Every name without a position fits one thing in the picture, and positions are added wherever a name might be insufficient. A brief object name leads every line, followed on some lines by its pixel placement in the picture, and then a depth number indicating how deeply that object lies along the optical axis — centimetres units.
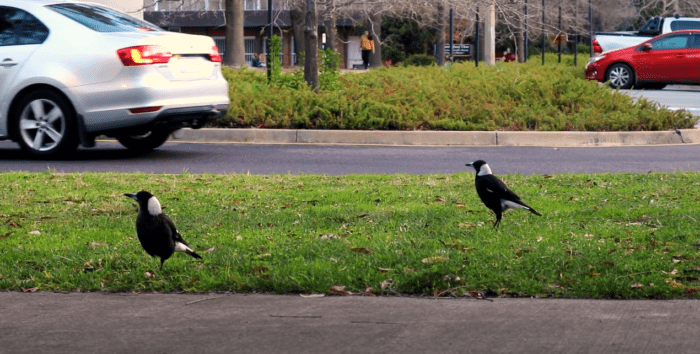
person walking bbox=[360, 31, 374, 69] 8186
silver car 2120
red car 5145
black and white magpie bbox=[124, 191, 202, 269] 1101
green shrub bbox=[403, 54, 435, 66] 10613
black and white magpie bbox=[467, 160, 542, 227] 1332
